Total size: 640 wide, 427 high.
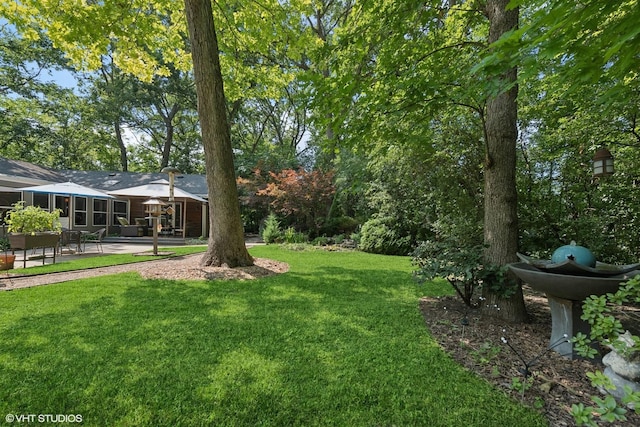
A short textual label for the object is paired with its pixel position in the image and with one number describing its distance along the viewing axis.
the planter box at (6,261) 5.97
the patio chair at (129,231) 15.40
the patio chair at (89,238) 12.29
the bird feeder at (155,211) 8.99
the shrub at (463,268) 3.44
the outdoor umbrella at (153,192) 13.67
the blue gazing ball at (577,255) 2.82
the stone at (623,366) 2.08
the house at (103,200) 12.71
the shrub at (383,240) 9.95
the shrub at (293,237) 12.61
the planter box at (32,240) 6.15
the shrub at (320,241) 12.28
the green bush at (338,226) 13.97
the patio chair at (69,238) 8.17
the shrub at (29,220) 6.61
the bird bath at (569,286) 2.37
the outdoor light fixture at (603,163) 4.59
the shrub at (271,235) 13.01
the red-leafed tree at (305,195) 13.57
